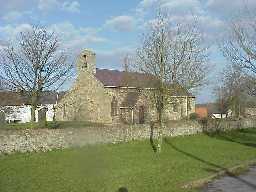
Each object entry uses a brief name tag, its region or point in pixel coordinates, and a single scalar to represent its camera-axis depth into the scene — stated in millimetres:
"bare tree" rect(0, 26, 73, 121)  25144
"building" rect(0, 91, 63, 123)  28444
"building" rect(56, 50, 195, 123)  34912
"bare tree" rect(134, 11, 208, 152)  18622
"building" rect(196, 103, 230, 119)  52911
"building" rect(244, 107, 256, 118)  50267
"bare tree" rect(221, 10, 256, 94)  19909
